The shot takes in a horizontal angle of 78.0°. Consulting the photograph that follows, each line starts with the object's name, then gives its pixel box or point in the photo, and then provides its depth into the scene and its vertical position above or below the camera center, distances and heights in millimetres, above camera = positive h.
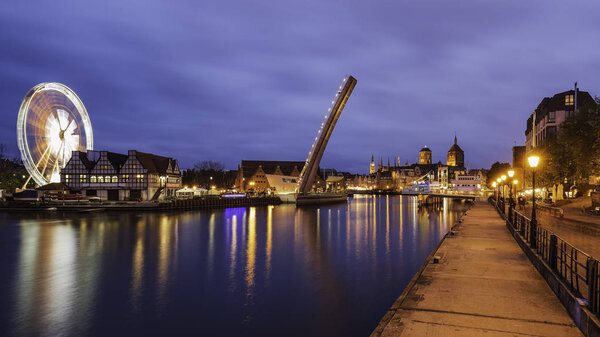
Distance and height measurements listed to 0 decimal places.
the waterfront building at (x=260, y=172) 100062 +2164
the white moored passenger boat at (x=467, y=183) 137788 -1917
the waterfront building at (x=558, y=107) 49031 +9579
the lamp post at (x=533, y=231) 11773 -1713
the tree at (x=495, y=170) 94681 +2096
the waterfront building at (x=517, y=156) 95575 +5741
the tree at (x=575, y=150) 27006 +2125
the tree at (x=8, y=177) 61094 +780
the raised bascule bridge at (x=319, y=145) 55062 +5429
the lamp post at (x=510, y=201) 19941 -1558
